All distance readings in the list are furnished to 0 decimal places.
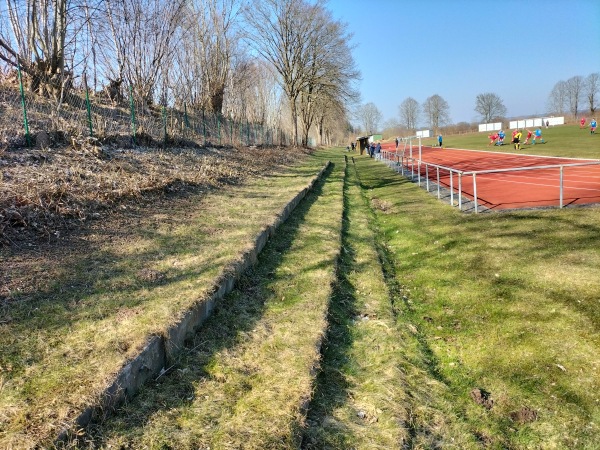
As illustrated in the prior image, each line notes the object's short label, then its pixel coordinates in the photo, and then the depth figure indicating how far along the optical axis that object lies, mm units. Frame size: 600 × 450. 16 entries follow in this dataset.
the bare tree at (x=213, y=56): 23328
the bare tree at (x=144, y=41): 15008
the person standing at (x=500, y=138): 46266
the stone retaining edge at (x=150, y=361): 2510
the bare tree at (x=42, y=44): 11453
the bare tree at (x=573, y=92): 107438
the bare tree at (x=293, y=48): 36562
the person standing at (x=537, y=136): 42822
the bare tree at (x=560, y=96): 111231
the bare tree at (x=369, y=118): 128250
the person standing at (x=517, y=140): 37781
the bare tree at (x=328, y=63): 36875
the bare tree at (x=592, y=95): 96106
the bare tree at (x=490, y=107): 112625
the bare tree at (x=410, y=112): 123250
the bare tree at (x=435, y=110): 116688
